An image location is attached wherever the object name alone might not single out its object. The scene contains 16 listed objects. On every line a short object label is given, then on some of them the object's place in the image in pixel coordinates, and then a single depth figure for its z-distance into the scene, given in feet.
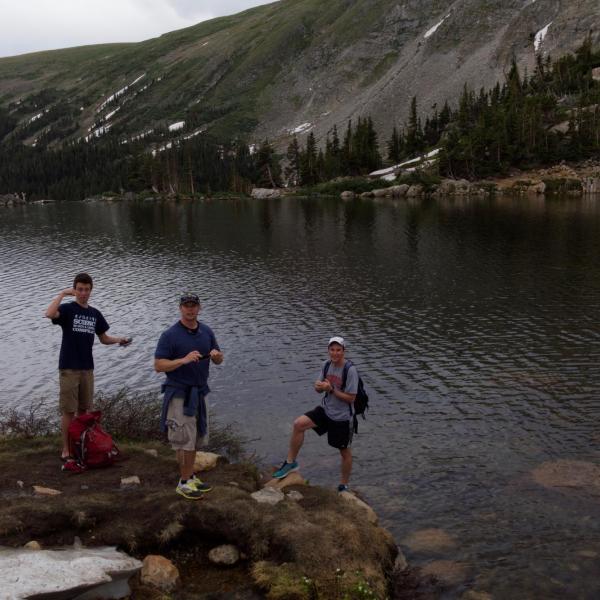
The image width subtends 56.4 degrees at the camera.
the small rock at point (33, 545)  26.34
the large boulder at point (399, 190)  392.27
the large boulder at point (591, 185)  343.36
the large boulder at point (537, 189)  349.41
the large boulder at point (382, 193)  399.75
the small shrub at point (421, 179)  390.01
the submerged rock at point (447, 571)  30.78
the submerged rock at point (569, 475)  40.81
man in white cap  36.32
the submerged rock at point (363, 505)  33.78
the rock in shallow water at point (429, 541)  33.96
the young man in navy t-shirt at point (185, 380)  30.71
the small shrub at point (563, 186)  350.02
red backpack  38.08
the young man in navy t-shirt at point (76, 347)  37.09
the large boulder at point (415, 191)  386.73
